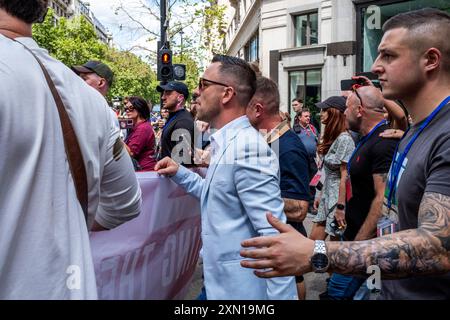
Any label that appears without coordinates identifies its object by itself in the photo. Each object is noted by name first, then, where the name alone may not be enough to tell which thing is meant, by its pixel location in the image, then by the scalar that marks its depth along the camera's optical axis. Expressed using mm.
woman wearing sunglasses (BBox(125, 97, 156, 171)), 6415
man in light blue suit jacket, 2525
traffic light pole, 12780
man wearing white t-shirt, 1369
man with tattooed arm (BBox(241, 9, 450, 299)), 1547
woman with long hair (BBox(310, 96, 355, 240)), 4707
